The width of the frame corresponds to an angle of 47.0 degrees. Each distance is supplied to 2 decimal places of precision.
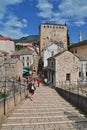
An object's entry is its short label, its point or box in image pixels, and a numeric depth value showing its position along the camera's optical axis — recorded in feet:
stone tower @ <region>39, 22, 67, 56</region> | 91.22
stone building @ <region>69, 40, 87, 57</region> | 77.53
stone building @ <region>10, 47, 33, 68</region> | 85.98
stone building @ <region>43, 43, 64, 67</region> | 77.90
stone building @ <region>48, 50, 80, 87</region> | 60.31
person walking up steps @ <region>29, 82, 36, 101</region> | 28.34
